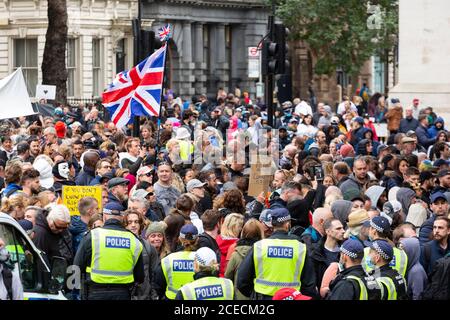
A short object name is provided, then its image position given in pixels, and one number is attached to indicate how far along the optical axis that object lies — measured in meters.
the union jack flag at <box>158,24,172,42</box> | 20.70
